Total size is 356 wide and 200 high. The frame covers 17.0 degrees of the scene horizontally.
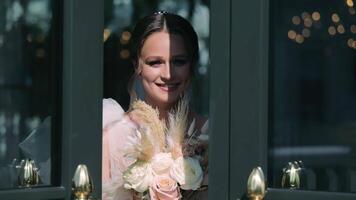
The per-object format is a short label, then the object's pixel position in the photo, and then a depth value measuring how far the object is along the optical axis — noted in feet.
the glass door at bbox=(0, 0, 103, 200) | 9.54
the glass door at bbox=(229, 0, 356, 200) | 9.16
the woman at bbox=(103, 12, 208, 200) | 10.56
